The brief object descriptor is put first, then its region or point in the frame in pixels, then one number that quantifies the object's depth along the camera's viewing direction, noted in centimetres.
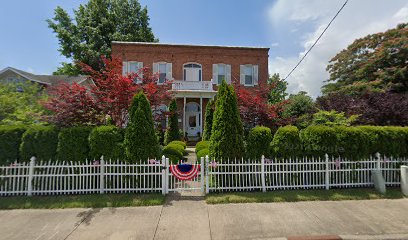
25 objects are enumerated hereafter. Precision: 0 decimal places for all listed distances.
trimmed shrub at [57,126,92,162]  594
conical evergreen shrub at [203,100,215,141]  1342
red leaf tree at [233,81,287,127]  841
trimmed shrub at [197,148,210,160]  867
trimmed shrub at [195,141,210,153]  1062
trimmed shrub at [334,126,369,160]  634
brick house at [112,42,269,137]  1830
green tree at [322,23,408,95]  1406
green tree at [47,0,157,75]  2392
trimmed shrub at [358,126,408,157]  643
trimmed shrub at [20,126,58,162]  592
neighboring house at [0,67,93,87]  1744
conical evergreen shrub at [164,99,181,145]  1466
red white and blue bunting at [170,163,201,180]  580
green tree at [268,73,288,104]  2833
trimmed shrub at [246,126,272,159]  619
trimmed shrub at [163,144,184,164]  854
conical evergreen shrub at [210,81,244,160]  610
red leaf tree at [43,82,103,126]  659
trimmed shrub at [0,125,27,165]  591
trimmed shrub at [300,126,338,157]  629
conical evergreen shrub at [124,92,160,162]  596
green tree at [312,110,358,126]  766
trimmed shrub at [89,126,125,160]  595
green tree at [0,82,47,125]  753
